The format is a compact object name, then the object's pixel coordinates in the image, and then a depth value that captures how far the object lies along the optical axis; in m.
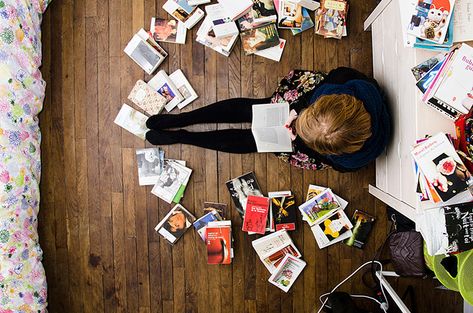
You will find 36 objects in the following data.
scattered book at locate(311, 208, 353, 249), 2.23
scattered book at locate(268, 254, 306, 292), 2.28
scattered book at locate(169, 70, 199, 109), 2.30
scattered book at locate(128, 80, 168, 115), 2.31
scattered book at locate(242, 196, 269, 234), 2.26
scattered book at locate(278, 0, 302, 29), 2.20
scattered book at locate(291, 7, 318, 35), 2.22
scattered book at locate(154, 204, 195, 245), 2.33
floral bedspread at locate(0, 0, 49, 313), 2.12
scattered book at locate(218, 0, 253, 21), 2.19
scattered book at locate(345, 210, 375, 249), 2.24
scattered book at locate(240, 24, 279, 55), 2.23
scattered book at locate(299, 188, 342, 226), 2.24
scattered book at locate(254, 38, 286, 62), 2.25
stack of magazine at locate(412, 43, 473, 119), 1.43
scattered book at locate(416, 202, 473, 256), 1.41
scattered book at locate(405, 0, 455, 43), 1.47
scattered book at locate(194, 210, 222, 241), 2.32
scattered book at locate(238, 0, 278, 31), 2.21
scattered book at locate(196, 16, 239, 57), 2.26
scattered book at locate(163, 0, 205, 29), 2.27
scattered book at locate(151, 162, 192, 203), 2.31
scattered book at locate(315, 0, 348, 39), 2.18
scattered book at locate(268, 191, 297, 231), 2.27
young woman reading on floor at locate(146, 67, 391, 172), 1.50
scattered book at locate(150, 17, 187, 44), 2.30
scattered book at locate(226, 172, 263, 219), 2.29
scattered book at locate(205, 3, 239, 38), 2.23
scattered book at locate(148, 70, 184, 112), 2.29
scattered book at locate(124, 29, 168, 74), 2.30
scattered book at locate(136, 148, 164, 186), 2.33
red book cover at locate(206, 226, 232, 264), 2.29
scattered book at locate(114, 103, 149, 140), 2.33
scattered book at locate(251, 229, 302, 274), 2.27
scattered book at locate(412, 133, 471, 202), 1.38
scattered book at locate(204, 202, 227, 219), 2.32
